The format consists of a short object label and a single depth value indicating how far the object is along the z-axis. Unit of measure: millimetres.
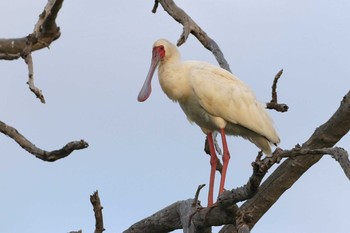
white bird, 20484
